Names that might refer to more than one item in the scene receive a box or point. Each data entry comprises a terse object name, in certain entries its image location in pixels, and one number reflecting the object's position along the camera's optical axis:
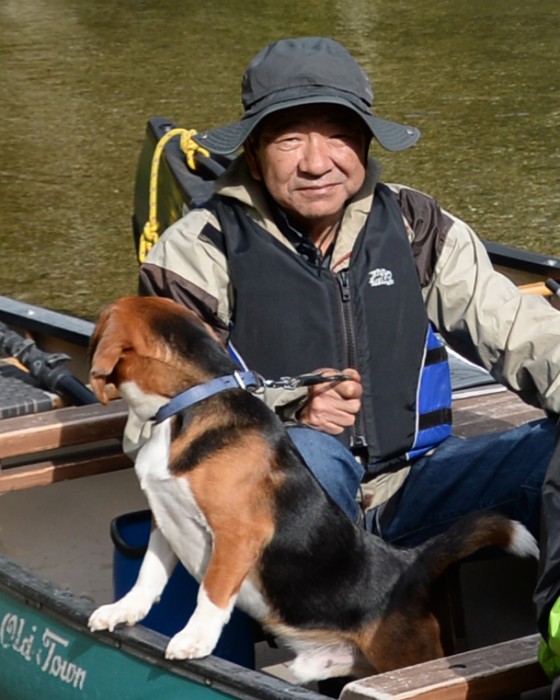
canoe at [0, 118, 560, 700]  4.64
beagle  4.95
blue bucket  5.76
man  5.65
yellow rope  9.87
